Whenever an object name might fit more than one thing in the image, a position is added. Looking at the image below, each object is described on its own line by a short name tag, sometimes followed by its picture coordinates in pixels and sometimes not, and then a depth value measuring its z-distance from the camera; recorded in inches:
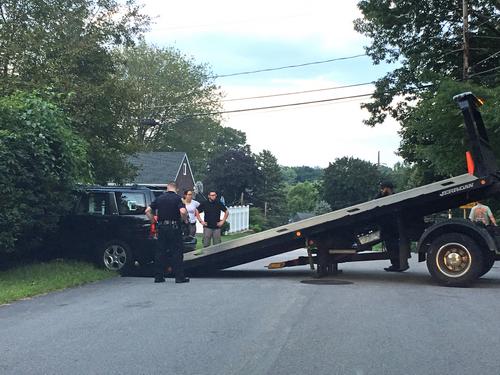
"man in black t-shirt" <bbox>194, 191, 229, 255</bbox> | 544.7
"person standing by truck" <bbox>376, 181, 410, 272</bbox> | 423.8
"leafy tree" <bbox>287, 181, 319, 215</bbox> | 4315.9
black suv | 482.0
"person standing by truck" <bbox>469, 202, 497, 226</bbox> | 468.4
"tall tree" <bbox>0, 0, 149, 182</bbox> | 593.6
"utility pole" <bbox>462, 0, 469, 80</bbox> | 891.0
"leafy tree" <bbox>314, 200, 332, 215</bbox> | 2619.3
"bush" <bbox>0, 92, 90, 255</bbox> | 400.8
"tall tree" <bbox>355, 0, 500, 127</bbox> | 986.7
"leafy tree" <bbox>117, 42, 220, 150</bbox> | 2101.4
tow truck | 386.6
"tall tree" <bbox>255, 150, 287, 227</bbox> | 2654.0
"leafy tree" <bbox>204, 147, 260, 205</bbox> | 2332.7
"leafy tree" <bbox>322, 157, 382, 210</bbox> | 2438.2
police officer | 420.8
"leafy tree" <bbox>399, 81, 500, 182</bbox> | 705.0
